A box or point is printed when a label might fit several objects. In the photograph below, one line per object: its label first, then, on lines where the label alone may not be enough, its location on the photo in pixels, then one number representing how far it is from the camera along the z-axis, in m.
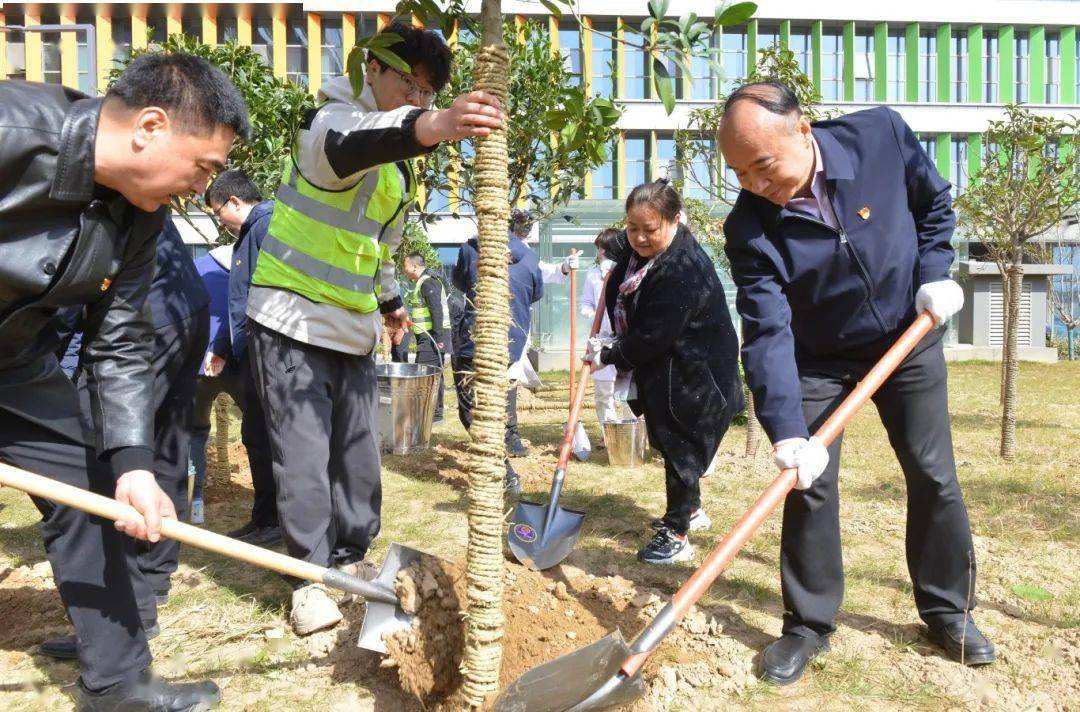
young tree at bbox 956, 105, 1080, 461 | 6.70
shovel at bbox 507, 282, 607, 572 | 3.84
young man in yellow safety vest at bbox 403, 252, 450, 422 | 9.02
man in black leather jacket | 2.04
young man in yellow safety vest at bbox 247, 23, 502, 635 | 2.91
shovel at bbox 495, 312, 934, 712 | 2.25
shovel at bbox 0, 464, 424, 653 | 2.15
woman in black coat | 4.18
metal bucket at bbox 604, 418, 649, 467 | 6.37
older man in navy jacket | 2.73
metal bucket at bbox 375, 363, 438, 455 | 6.41
